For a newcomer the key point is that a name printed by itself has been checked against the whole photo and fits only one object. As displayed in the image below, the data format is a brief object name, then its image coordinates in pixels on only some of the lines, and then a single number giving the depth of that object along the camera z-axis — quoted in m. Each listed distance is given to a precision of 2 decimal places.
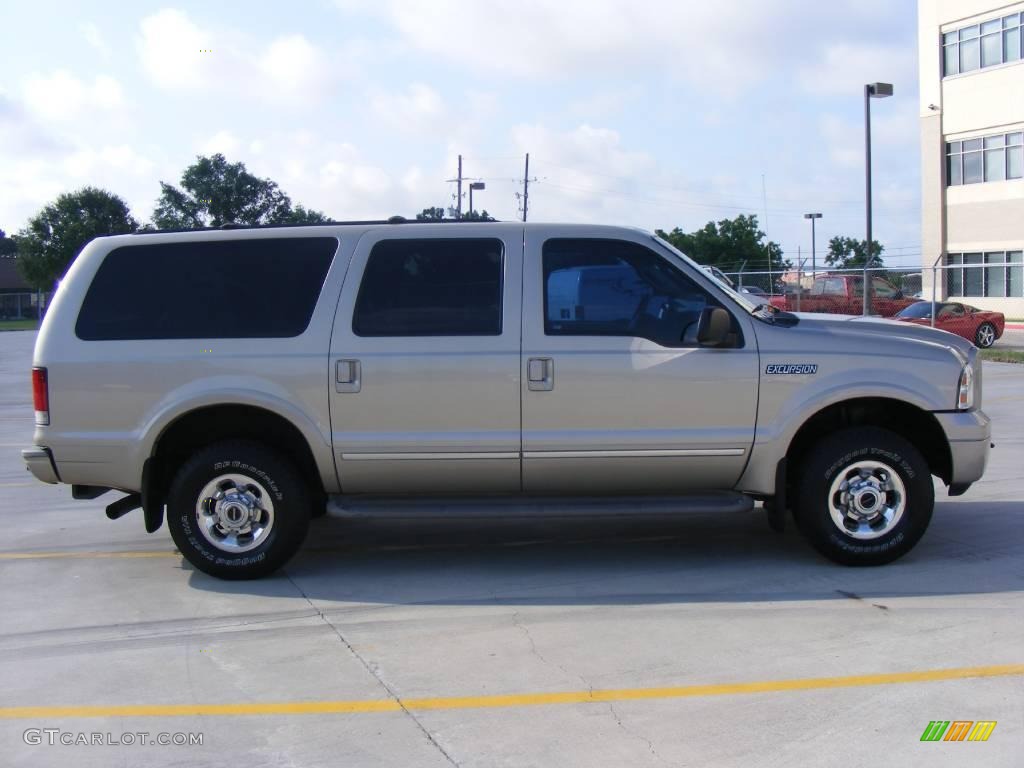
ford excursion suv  6.33
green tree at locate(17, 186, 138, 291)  73.62
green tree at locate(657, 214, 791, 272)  55.50
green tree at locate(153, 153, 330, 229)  84.56
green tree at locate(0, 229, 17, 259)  114.51
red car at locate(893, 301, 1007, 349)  24.70
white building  39.28
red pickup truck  27.11
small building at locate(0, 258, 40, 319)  88.25
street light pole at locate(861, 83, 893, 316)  29.30
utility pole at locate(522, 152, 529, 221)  61.77
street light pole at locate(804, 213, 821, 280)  39.95
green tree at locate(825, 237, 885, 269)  76.38
